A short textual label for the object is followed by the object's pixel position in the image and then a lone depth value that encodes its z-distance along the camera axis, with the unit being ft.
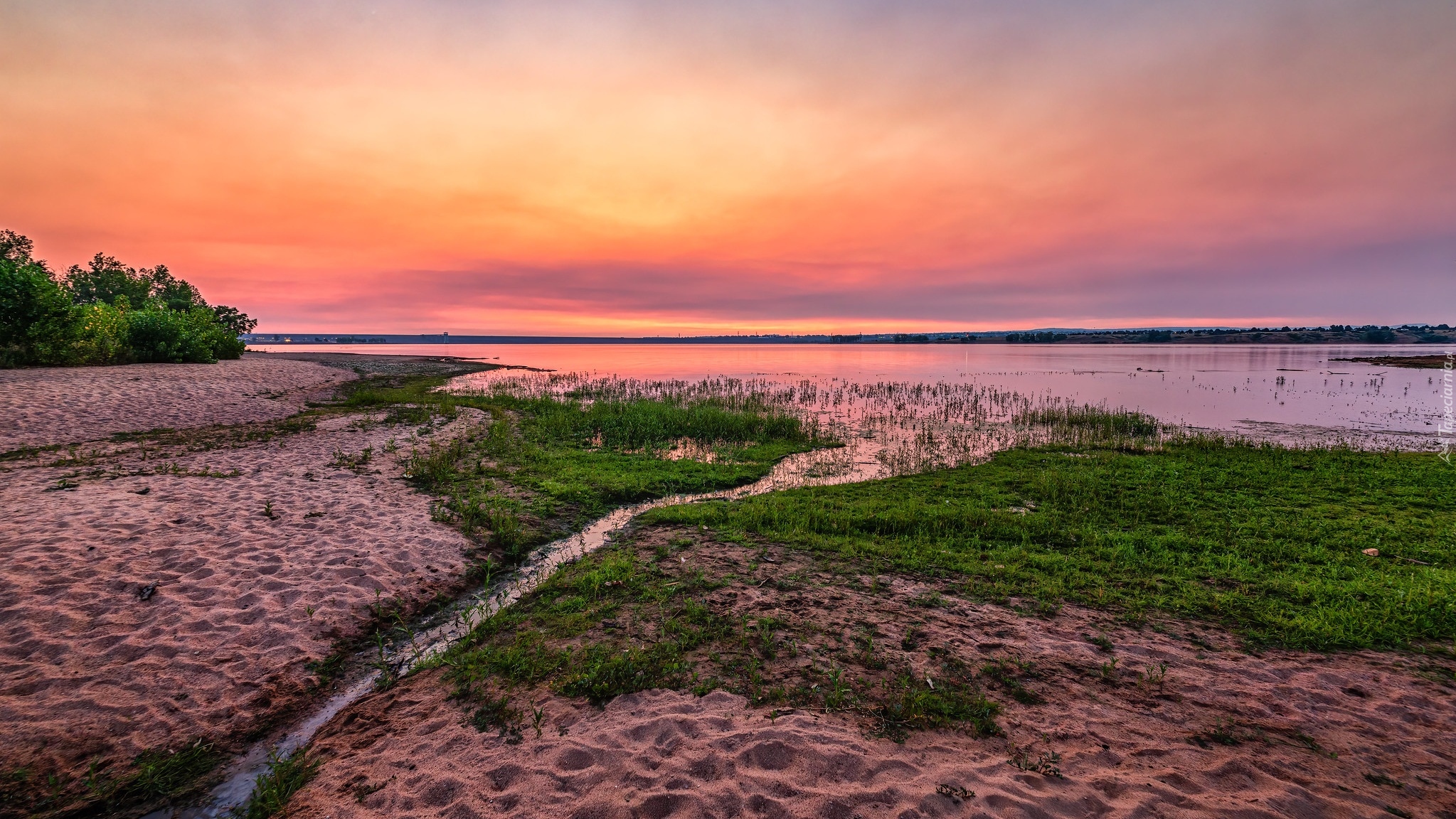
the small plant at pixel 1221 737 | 16.70
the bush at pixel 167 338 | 130.52
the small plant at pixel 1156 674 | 20.15
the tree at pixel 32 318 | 103.24
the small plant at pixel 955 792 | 14.62
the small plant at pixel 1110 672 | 20.23
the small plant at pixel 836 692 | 18.95
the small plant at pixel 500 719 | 17.81
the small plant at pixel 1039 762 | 15.53
